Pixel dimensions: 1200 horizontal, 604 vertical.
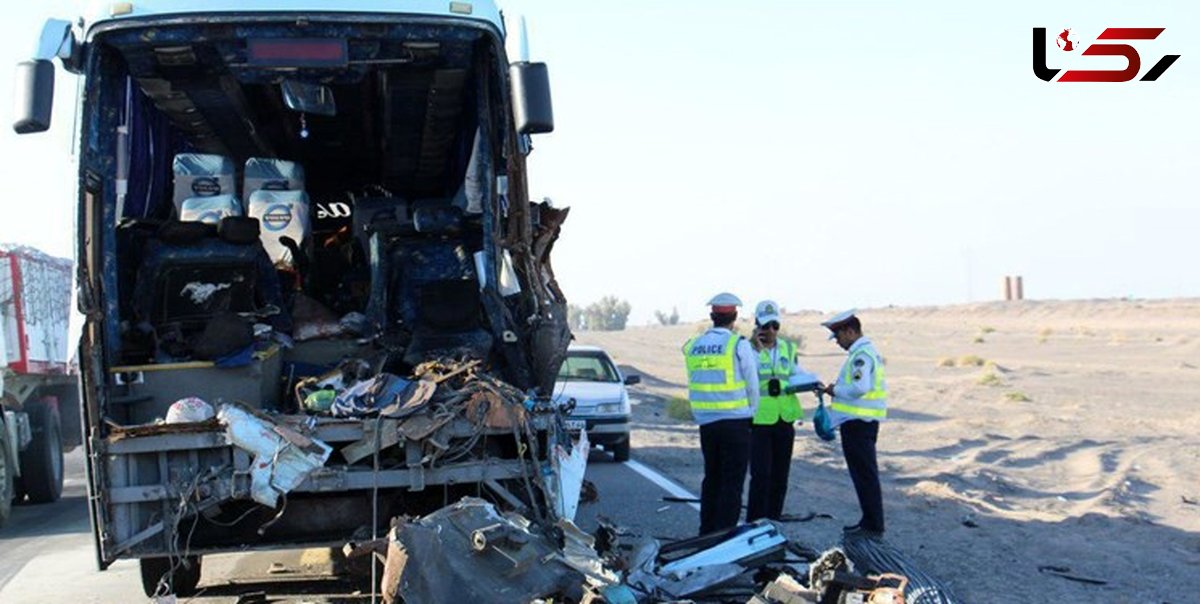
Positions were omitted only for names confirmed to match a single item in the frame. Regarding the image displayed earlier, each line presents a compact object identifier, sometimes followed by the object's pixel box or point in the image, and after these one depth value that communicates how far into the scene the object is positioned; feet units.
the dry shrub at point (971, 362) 169.99
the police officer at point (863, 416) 32.55
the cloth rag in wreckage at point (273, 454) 23.79
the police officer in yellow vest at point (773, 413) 36.42
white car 56.08
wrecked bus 24.17
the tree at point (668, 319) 456.04
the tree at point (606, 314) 354.74
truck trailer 49.60
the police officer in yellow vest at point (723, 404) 32.55
